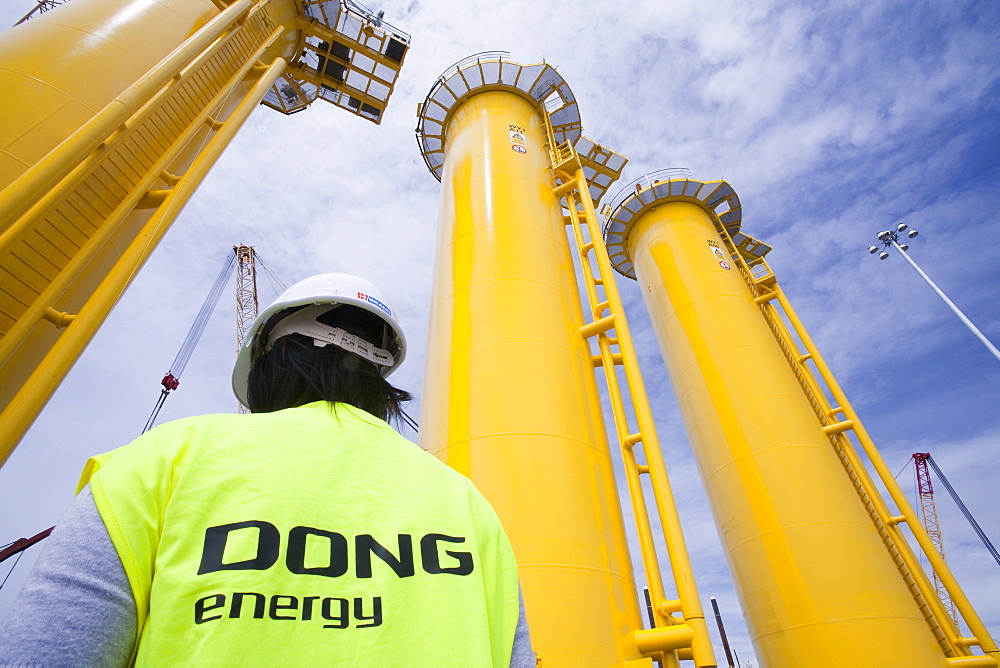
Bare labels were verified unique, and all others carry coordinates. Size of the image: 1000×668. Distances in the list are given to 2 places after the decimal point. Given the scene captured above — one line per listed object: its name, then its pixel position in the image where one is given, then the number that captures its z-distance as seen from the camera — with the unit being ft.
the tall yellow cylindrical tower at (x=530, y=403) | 13.65
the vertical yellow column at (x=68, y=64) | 12.89
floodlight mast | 51.85
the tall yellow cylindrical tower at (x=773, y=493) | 25.32
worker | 2.90
